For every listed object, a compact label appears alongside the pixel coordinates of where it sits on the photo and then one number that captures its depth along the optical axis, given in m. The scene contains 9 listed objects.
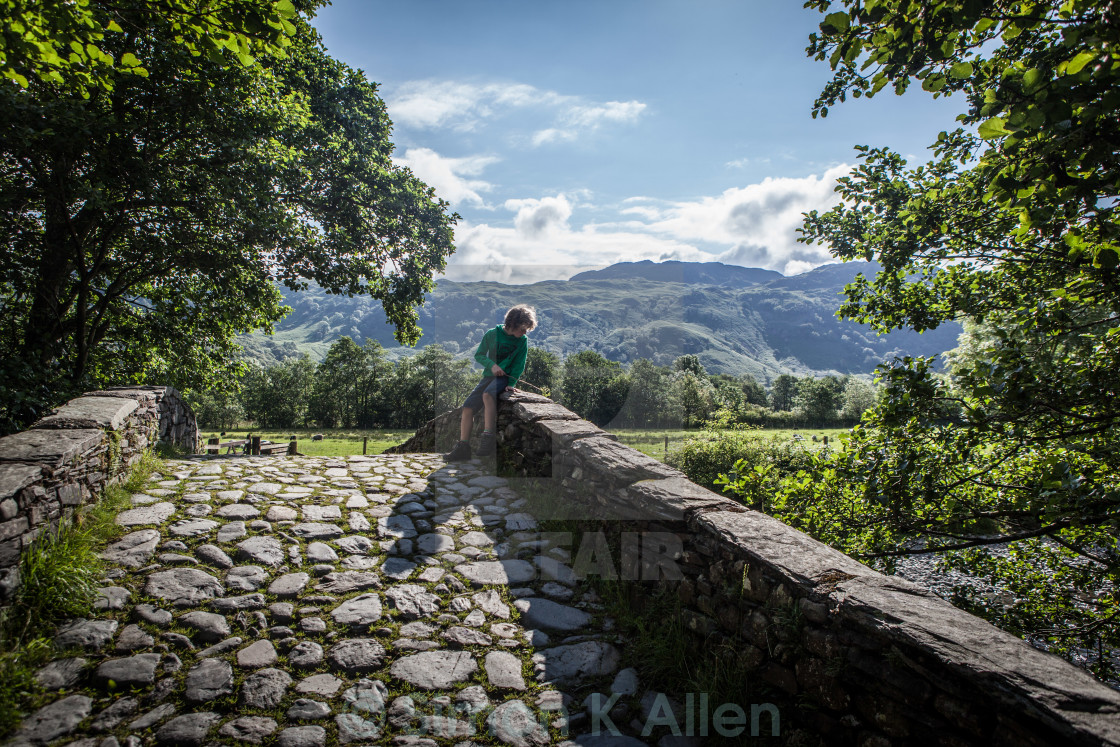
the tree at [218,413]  53.44
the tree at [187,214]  6.80
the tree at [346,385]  57.78
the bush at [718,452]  16.89
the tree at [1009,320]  2.51
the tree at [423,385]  43.00
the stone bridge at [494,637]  1.90
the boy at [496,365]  6.52
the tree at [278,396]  58.75
